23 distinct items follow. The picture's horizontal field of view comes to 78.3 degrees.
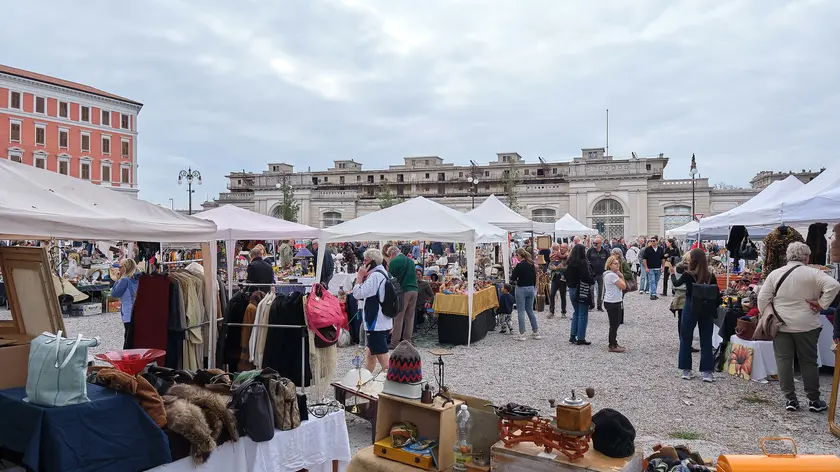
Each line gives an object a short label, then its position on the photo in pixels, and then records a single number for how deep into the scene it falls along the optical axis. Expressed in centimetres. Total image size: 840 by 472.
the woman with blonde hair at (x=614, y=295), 835
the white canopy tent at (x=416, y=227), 929
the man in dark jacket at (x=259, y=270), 891
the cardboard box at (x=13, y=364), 322
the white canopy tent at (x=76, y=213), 334
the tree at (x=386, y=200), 4710
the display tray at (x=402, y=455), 288
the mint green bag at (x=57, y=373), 270
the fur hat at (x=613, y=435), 259
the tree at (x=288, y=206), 4625
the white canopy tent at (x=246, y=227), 909
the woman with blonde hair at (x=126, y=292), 707
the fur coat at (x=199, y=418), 294
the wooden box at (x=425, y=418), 292
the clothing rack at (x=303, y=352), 520
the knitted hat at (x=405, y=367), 307
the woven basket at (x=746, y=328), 688
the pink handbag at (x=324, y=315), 520
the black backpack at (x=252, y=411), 316
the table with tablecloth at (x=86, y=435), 260
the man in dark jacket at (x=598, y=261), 1204
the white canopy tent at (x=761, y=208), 722
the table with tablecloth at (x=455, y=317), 935
